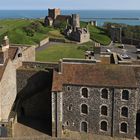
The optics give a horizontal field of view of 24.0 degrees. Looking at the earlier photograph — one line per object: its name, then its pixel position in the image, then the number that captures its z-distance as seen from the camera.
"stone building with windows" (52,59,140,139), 40.38
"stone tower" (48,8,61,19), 134.64
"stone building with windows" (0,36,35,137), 41.53
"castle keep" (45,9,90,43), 107.88
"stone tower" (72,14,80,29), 126.28
